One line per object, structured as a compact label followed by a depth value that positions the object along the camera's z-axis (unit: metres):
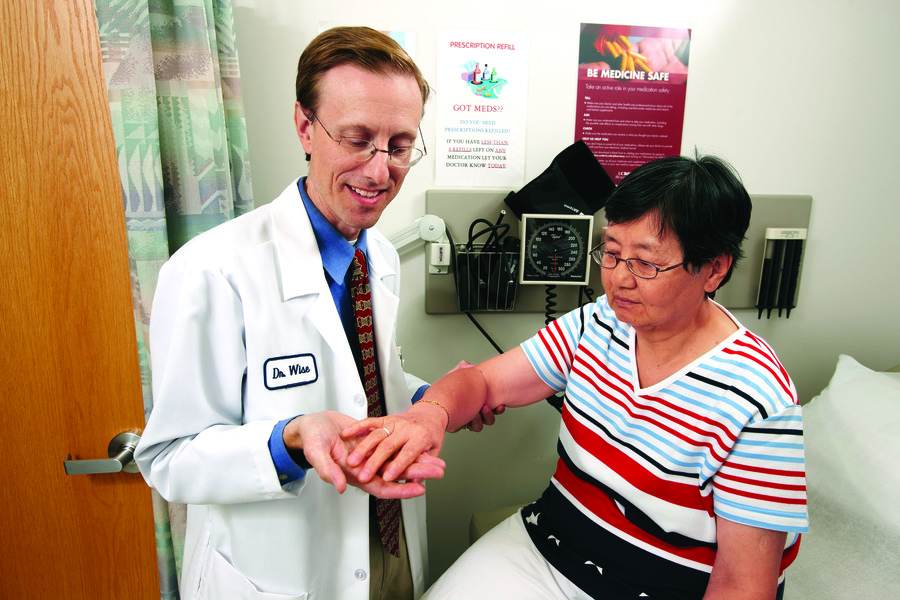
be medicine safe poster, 1.42
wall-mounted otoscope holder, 1.57
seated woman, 0.81
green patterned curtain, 1.02
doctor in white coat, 0.79
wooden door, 0.97
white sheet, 1.06
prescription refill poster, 1.38
